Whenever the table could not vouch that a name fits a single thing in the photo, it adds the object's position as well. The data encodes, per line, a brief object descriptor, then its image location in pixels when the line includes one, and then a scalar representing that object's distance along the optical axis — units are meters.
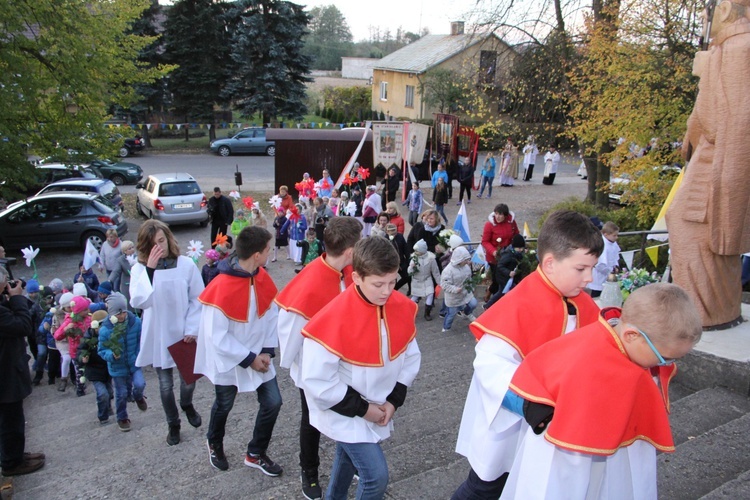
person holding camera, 4.83
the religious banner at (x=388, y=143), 20.11
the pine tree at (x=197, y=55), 32.31
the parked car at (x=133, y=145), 31.05
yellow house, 36.97
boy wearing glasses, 2.51
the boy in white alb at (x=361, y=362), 3.43
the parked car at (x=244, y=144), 32.31
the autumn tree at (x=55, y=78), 12.61
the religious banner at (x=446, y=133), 23.00
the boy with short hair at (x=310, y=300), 4.08
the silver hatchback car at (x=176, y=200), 16.80
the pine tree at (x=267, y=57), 32.69
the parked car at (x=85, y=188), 17.31
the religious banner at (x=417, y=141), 21.67
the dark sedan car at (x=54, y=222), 14.81
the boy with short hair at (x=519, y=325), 3.10
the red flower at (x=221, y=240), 8.80
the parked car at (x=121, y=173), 24.06
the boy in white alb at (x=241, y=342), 4.42
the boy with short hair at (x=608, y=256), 9.05
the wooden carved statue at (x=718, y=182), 5.59
